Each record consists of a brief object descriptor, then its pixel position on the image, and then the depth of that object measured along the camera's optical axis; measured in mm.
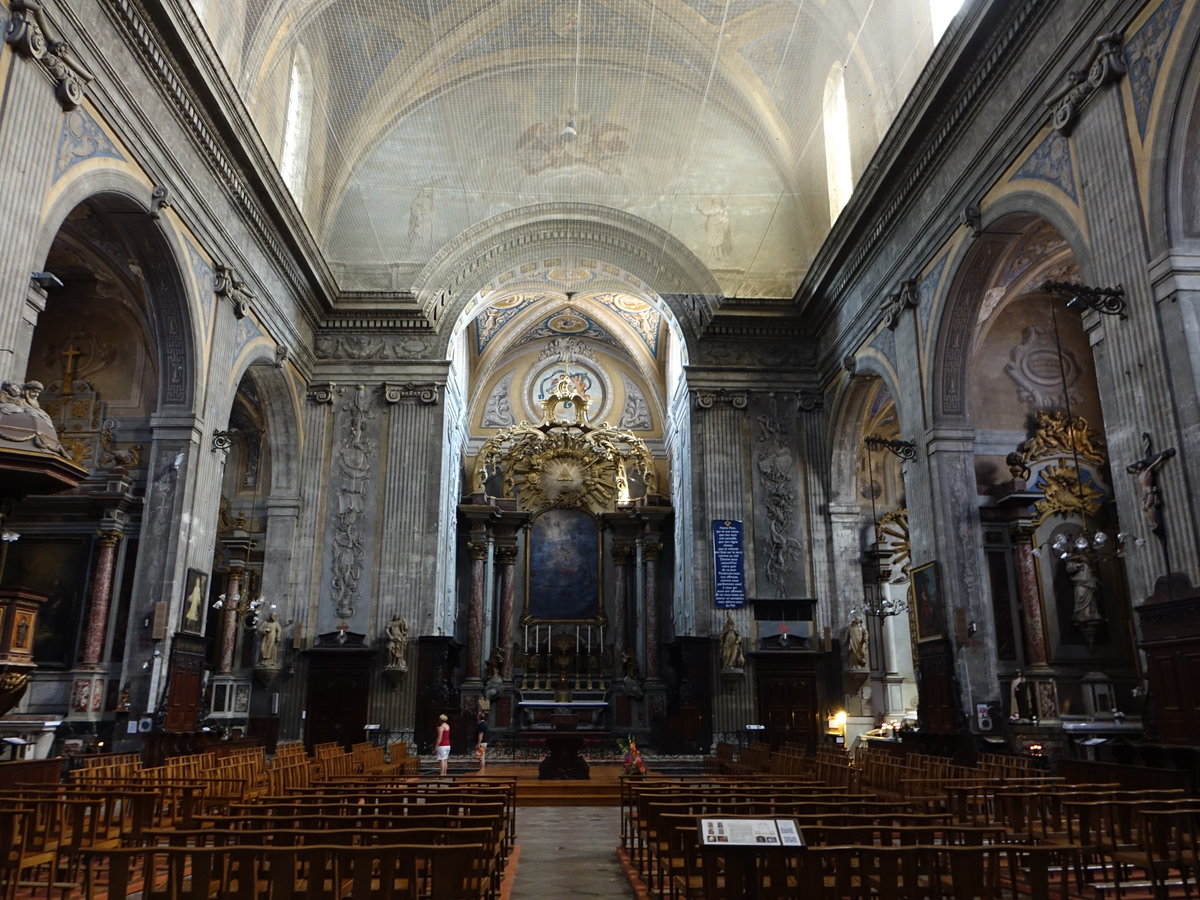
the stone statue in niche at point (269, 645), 18359
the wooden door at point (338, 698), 18688
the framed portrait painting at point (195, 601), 13879
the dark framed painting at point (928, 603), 13812
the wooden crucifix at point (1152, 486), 8746
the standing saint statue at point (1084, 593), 14922
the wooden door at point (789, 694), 19156
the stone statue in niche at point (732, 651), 19141
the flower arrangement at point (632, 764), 13703
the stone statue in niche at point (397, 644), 18812
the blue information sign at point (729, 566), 19750
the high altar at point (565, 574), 24391
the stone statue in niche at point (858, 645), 19141
